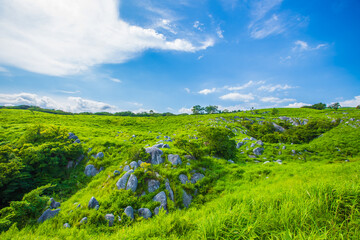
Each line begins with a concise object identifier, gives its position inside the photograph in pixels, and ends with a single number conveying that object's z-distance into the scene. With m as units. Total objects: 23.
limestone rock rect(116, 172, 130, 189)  7.80
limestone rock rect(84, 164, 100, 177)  10.65
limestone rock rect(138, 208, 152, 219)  6.50
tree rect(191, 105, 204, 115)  102.00
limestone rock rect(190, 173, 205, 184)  8.93
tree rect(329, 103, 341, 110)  61.62
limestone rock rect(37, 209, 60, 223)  6.13
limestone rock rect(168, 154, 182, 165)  9.70
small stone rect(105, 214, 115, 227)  5.99
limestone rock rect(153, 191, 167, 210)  7.02
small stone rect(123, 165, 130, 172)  8.90
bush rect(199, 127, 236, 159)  13.39
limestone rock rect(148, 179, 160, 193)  7.67
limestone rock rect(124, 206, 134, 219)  6.36
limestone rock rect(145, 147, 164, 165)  9.75
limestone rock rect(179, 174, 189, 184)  8.55
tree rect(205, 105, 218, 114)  107.31
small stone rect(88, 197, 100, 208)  6.71
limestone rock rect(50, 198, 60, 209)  7.30
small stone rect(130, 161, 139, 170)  8.88
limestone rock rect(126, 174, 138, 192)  7.58
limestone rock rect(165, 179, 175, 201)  7.54
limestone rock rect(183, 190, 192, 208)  7.52
